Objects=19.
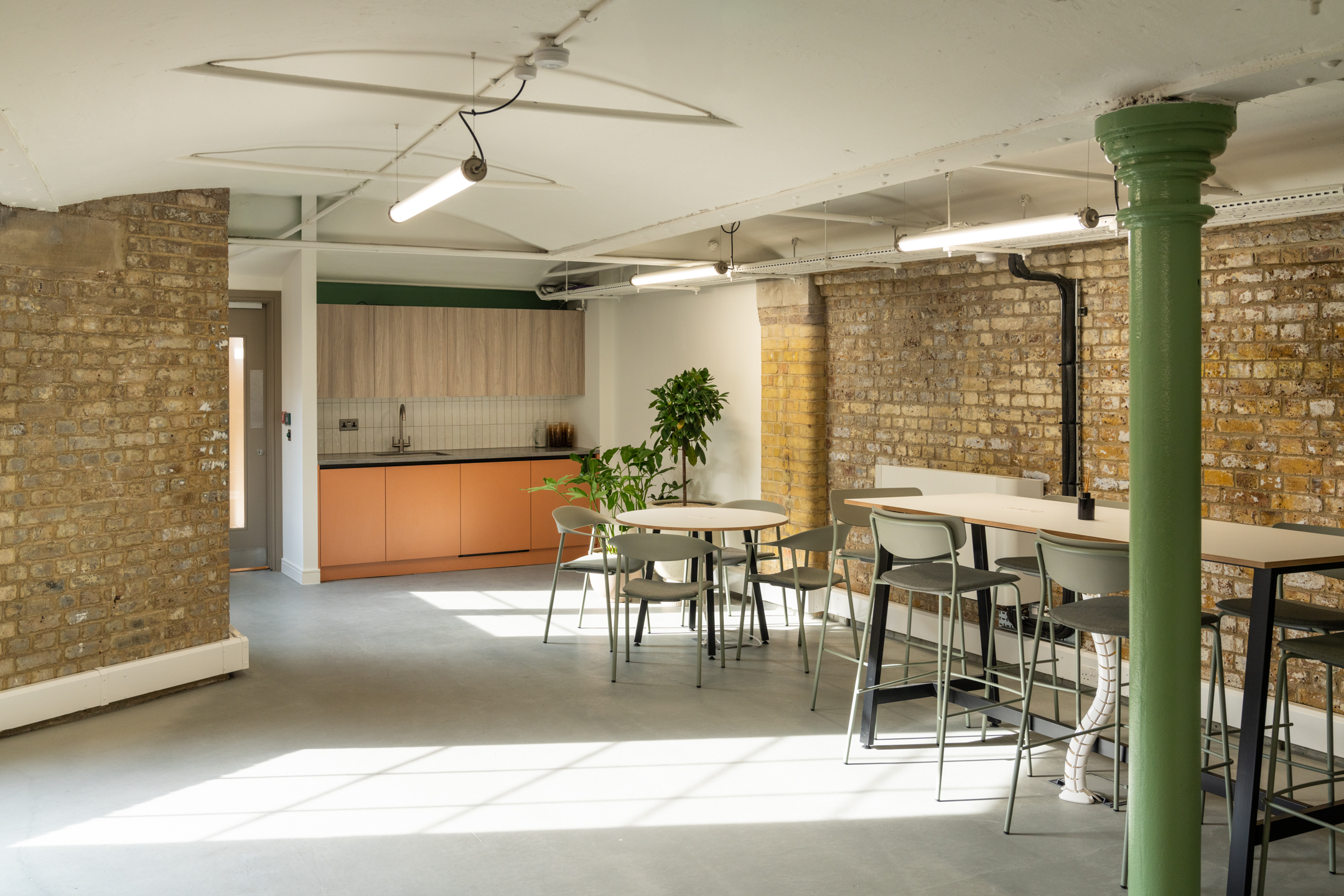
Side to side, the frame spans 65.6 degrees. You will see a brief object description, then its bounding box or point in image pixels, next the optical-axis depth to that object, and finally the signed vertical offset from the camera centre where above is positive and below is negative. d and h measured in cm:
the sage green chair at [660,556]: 603 -76
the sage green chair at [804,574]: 635 -93
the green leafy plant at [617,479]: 878 -46
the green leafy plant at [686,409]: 883 +14
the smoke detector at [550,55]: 354 +126
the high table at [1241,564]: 339 -53
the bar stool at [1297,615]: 382 -73
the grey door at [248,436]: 955 -7
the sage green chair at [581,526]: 703 -69
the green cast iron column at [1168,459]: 294 -10
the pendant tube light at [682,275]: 755 +117
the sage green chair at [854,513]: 607 -54
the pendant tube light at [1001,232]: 482 +96
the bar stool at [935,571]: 437 -67
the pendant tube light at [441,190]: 409 +104
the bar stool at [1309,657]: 341 -87
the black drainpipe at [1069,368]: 626 +34
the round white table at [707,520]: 639 -60
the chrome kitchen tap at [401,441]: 1038 -14
